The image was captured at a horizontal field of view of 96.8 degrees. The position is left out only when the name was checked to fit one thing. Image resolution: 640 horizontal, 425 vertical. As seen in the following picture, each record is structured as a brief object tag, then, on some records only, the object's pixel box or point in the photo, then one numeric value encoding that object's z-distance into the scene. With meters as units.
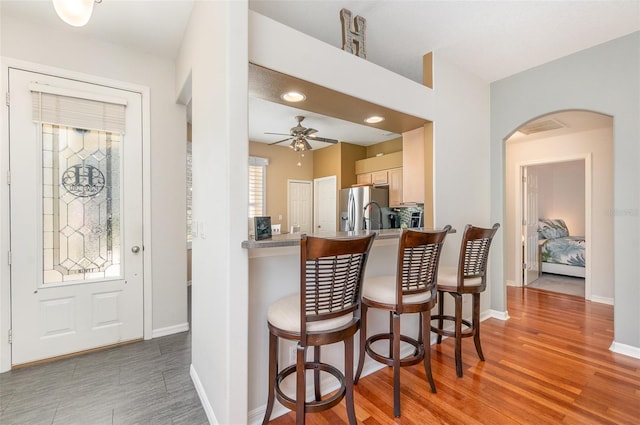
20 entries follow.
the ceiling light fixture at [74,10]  1.24
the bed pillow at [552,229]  6.00
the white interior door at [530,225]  4.97
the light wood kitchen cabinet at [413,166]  3.17
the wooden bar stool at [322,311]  1.34
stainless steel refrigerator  5.23
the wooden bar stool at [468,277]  2.13
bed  5.25
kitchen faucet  5.06
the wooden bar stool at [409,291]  1.73
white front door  2.31
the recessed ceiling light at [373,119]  2.61
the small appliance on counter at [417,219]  3.82
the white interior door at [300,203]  6.53
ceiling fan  4.41
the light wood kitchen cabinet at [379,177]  5.71
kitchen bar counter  1.71
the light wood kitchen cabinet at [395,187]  5.39
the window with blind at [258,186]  6.00
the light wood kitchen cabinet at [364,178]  6.14
